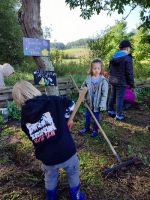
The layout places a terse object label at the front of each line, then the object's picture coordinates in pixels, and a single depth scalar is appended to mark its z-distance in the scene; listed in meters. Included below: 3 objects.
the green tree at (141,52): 6.67
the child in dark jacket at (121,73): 3.23
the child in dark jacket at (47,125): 1.44
